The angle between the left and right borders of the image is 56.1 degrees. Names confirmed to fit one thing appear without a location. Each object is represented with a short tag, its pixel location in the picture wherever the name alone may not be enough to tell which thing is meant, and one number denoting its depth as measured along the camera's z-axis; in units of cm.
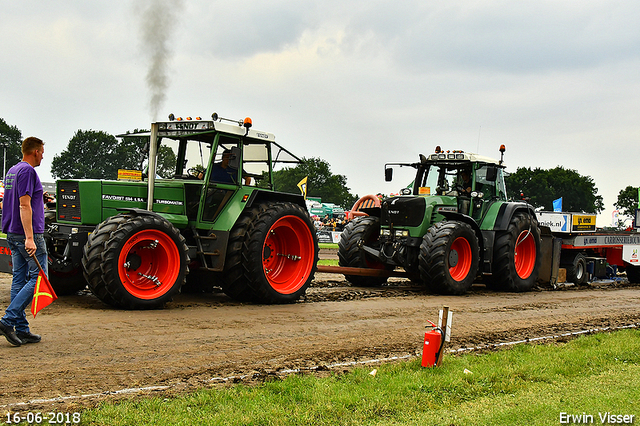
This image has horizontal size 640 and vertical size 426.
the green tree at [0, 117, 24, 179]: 6650
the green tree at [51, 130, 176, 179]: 6092
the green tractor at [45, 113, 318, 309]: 736
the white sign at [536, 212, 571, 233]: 1421
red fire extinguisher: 539
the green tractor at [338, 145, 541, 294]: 1090
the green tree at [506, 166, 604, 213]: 8012
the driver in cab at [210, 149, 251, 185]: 877
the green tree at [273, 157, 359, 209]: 8101
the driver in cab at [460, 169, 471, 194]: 1223
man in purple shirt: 537
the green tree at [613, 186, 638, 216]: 7781
